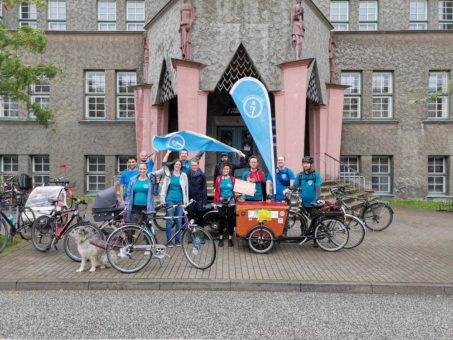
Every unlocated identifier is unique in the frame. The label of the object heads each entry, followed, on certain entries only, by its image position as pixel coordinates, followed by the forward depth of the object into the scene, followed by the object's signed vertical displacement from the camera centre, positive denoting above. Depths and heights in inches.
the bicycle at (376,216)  411.2 -57.1
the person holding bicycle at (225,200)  319.6 -32.0
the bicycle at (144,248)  252.7 -56.9
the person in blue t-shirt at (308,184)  325.7 -18.5
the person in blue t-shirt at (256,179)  331.0 -14.6
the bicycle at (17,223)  295.4 -49.6
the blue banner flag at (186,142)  378.6 +19.4
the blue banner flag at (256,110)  375.6 +51.4
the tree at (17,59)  330.0 +87.7
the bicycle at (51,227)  299.6 -51.1
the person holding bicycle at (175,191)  307.1 -23.7
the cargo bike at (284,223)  300.0 -49.4
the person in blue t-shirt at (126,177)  344.8 -13.6
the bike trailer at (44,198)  333.7 -32.3
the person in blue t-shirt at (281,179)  346.0 -15.2
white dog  252.2 -56.7
